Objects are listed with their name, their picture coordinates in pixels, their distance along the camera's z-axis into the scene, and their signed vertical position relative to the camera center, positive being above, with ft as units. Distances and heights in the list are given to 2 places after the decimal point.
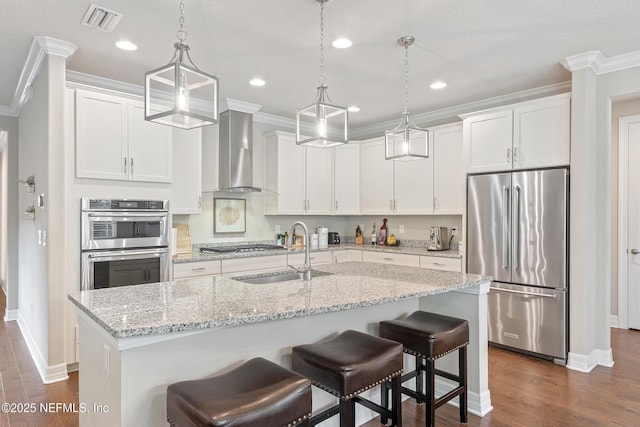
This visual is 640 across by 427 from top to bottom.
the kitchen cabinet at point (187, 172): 13.43 +1.37
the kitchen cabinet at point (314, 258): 15.43 -1.87
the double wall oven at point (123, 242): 10.84 -0.87
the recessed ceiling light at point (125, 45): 9.98 +4.24
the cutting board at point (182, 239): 14.49 -1.00
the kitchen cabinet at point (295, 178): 16.79 +1.48
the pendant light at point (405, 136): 9.16 +1.85
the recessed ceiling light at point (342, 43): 9.82 +4.23
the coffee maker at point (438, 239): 15.94 -1.10
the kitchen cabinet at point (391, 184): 16.26 +1.21
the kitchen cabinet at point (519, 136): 11.72 +2.41
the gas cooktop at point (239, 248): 14.61 -1.41
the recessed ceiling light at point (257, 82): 12.84 +4.24
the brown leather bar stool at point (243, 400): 4.45 -2.24
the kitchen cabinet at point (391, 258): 15.43 -1.87
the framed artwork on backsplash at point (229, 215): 15.90 -0.16
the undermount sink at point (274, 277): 8.75 -1.48
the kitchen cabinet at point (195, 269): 12.59 -1.85
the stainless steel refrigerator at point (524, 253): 11.49 -1.27
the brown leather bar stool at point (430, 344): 7.27 -2.46
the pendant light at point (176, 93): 5.75 +1.78
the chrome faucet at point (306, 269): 8.82 -1.28
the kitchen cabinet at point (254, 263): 13.74 -1.86
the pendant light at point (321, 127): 7.52 +1.67
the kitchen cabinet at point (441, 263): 14.14 -1.87
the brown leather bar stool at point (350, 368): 5.78 -2.37
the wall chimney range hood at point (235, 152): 15.03 +2.27
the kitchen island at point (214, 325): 5.19 -1.85
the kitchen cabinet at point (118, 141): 10.82 +2.02
